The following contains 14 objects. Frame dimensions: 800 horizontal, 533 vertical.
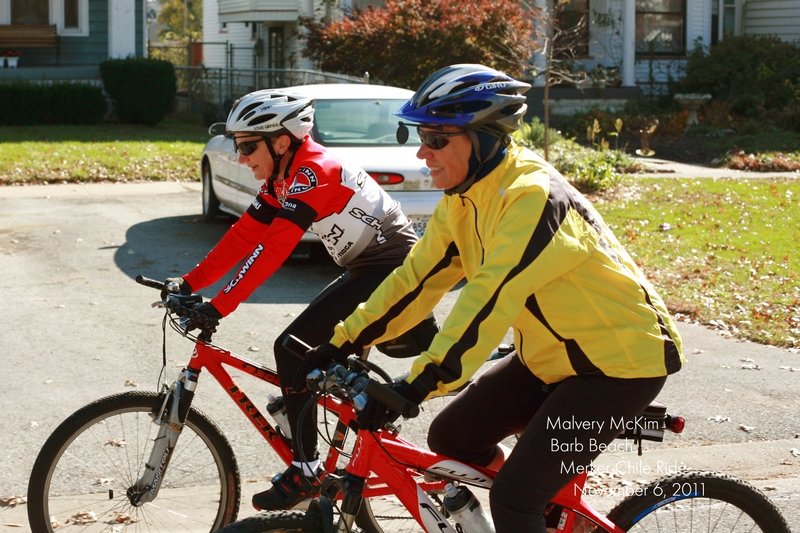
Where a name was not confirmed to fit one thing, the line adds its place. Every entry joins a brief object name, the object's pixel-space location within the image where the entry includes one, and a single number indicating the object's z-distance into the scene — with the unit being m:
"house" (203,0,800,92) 28.11
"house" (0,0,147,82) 25.06
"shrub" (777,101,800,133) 23.67
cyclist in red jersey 4.58
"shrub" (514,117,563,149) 17.95
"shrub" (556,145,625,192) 16.05
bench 24.81
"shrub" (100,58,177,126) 23.41
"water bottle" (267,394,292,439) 4.73
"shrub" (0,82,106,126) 22.64
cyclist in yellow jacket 3.27
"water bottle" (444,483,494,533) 3.56
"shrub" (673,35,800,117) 25.03
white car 10.67
